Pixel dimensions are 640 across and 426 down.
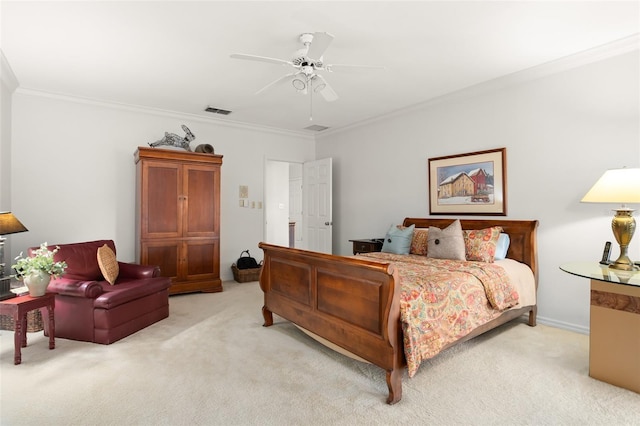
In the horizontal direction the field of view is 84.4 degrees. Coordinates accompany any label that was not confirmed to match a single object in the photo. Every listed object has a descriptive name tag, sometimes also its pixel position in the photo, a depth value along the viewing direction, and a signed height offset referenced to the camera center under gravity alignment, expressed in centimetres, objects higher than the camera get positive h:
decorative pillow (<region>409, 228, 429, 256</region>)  414 -38
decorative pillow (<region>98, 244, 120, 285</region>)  344 -53
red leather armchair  310 -83
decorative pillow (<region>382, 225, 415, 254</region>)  423 -37
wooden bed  218 -67
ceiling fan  249 +123
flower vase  287 -59
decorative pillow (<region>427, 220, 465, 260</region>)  366 -35
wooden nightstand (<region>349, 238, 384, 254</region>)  480 -49
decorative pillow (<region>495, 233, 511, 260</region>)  368 -38
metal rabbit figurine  494 +101
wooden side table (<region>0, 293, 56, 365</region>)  265 -77
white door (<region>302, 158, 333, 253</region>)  606 +9
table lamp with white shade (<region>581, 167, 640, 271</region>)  250 +10
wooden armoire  458 -7
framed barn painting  397 +32
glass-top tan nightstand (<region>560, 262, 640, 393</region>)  232 -80
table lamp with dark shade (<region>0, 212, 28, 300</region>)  296 -17
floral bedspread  225 -67
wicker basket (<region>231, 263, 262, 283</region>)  560 -102
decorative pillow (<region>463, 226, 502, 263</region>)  357 -35
